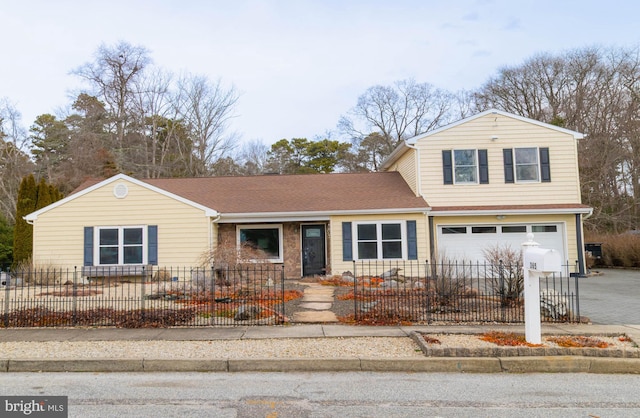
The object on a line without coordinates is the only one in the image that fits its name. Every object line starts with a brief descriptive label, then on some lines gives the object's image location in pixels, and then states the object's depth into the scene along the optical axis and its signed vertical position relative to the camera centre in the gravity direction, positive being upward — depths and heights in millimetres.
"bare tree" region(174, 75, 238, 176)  35875 +9666
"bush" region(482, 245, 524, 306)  9766 -875
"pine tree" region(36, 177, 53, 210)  20188 +2463
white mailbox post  6582 -588
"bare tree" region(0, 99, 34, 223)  31688 +6185
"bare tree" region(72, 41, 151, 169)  35125 +12422
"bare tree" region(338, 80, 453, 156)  39844 +11164
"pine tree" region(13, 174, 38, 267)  18766 +521
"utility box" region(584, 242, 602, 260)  21844 -438
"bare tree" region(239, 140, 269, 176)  40697 +7979
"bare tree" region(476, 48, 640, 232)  31562 +8601
